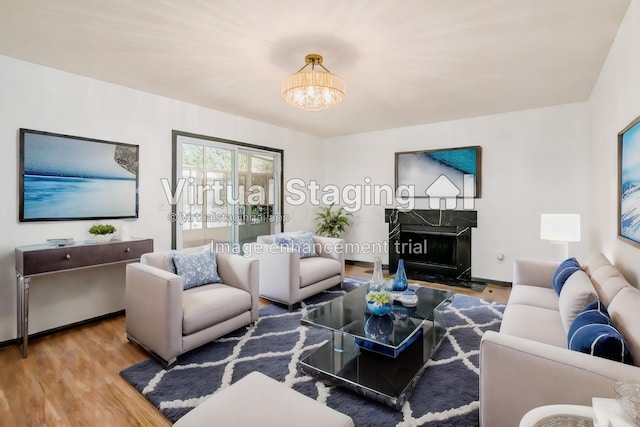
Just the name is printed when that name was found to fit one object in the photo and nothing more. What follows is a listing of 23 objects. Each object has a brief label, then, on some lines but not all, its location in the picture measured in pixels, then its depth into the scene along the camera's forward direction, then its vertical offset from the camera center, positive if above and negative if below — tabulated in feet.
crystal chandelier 8.08 +3.32
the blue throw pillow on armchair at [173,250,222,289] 9.38 -1.78
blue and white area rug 6.03 -3.85
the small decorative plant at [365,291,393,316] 7.82 -2.31
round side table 3.33 -2.23
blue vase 9.45 -2.16
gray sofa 3.95 -2.11
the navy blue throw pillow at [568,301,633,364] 4.06 -1.73
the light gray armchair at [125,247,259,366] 7.60 -2.58
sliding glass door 13.29 +0.97
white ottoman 3.80 -2.59
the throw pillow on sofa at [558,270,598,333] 5.76 -1.62
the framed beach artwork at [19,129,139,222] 9.27 +1.04
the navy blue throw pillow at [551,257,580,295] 8.00 -1.53
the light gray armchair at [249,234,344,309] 11.51 -2.37
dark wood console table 8.29 -1.45
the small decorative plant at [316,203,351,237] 18.94 -0.75
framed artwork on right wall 6.45 +0.72
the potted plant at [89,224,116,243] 9.91 -0.72
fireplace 15.74 -1.60
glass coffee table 6.56 -3.57
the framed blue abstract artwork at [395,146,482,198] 15.48 +2.21
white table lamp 10.44 -0.46
